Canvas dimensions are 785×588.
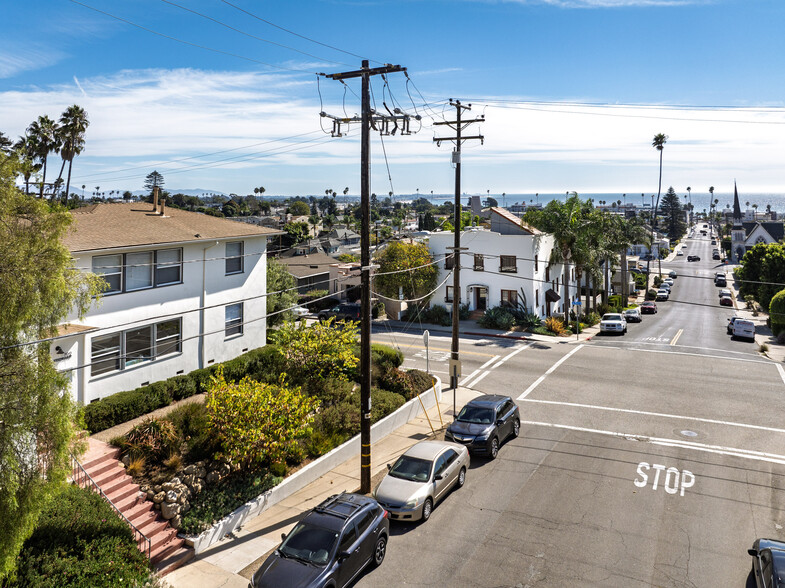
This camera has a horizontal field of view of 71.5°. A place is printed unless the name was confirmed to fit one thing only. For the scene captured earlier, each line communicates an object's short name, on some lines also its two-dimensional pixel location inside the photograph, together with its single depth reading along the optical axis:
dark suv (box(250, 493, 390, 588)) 10.72
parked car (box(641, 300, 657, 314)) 64.44
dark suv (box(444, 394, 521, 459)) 18.19
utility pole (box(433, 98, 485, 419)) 26.97
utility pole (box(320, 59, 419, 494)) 15.16
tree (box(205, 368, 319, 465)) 14.73
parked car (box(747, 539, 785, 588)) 10.03
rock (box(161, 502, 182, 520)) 13.23
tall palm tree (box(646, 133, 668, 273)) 120.69
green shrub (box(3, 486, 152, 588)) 10.09
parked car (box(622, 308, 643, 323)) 55.56
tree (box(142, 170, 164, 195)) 156.20
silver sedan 14.07
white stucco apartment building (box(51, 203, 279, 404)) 17.94
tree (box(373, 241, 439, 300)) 43.34
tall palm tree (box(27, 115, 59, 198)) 44.59
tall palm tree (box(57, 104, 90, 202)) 46.41
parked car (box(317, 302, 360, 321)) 44.06
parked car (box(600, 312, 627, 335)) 44.12
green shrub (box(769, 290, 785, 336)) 43.25
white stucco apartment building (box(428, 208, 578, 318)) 43.50
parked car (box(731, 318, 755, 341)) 43.31
